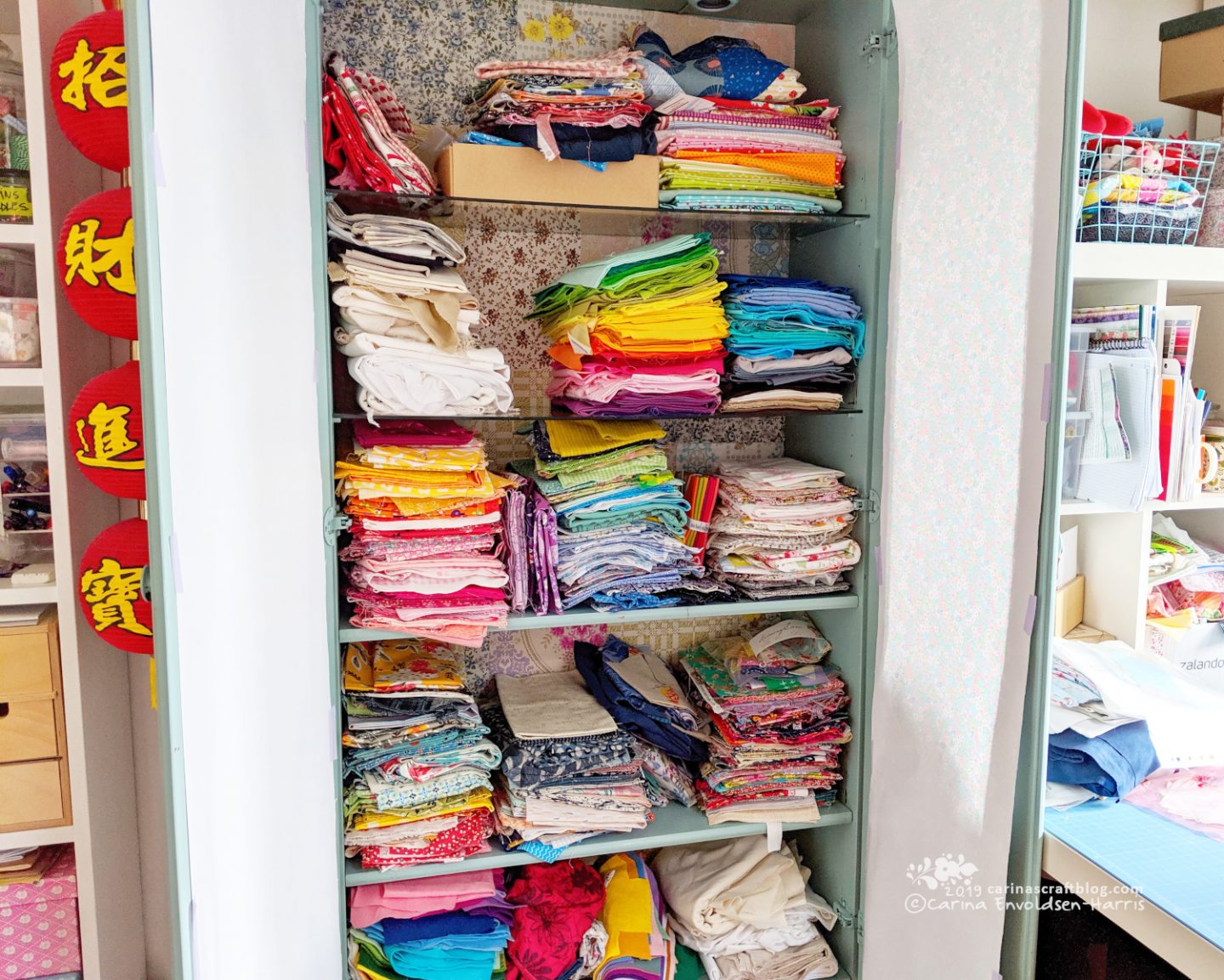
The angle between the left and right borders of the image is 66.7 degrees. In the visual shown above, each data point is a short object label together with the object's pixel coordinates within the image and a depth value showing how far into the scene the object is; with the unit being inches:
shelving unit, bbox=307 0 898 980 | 71.5
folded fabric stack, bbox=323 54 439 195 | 62.0
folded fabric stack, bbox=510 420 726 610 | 72.0
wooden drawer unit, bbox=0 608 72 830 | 70.4
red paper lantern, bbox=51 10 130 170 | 59.8
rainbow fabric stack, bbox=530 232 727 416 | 70.0
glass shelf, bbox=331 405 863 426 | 66.1
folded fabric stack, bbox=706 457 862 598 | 75.0
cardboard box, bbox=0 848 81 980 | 71.9
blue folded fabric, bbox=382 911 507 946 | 70.1
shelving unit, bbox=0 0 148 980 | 67.1
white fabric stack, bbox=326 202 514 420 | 63.1
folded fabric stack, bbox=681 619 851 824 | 77.4
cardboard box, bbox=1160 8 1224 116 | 79.4
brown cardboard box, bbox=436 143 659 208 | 66.2
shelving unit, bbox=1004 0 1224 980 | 58.5
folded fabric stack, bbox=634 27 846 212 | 72.1
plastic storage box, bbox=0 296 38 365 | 69.1
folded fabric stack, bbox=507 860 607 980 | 72.6
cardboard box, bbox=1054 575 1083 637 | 83.4
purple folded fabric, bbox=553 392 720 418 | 71.4
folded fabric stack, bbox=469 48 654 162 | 66.8
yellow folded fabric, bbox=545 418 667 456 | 71.6
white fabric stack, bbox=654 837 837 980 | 77.2
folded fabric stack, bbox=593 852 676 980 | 74.9
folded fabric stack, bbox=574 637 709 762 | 78.0
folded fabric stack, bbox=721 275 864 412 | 73.3
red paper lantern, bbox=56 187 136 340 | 59.7
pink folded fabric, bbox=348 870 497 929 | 69.4
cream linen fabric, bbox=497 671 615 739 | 74.2
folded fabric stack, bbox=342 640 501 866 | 68.5
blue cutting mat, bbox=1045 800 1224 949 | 57.6
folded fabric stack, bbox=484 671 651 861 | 71.9
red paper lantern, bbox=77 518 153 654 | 64.4
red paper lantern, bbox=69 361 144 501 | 61.1
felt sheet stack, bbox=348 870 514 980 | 69.9
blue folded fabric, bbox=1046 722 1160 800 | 70.4
